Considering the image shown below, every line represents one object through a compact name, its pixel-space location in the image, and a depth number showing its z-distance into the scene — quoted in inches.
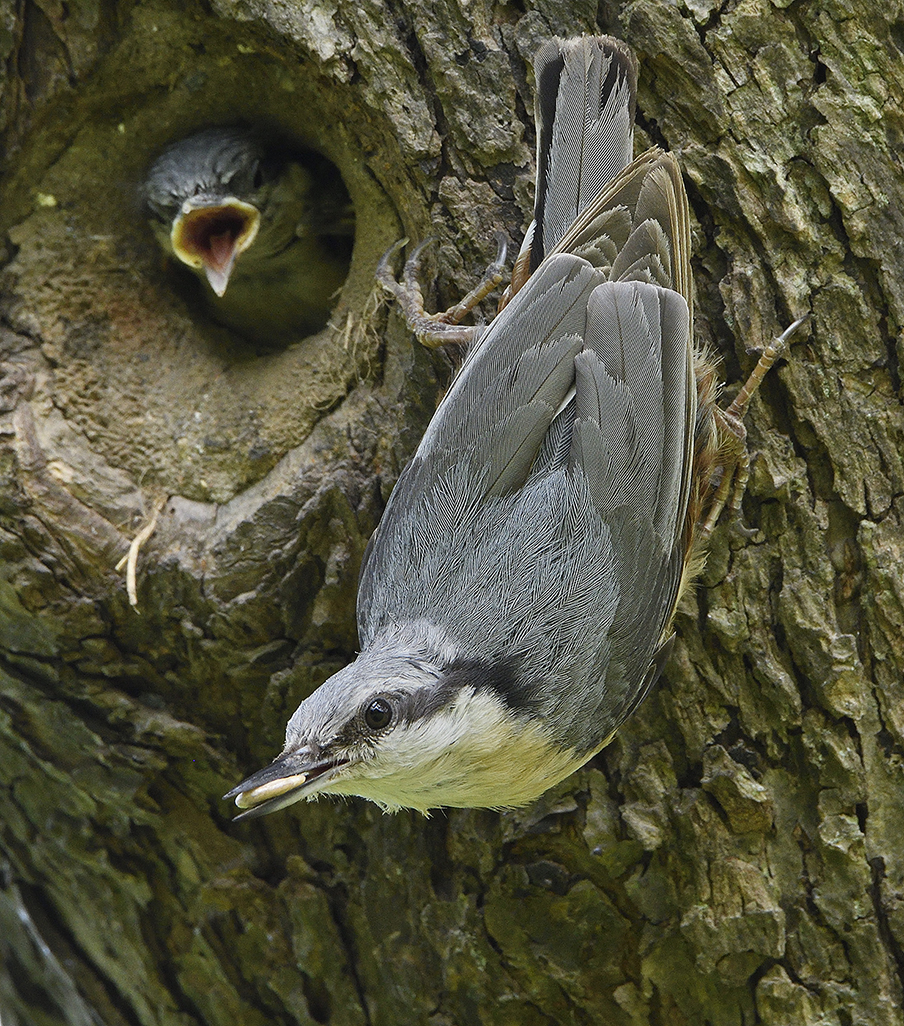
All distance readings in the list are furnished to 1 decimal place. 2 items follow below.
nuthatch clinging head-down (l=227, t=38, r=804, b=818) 153.8
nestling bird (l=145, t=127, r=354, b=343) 237.5
